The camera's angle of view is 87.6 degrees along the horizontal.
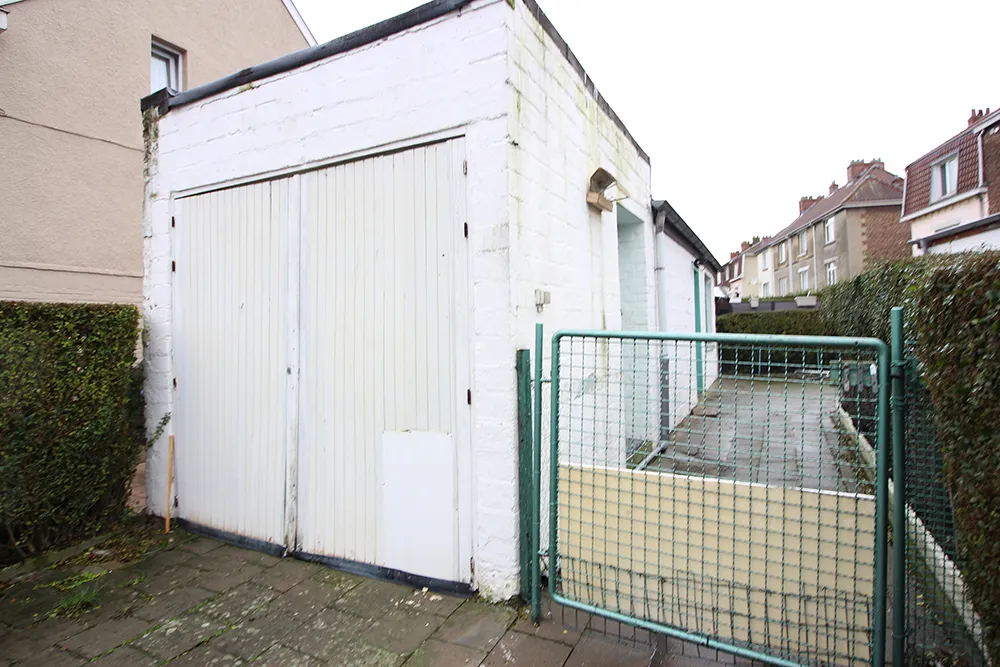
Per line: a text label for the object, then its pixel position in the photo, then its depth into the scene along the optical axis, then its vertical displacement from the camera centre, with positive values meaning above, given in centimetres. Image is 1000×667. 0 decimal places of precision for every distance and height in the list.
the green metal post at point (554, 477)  268 -79
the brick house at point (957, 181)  1623 +496
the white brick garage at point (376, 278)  293 +33
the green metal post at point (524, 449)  286 -67
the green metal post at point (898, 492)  198 -64
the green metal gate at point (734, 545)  212 -100
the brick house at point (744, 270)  3962 +450
